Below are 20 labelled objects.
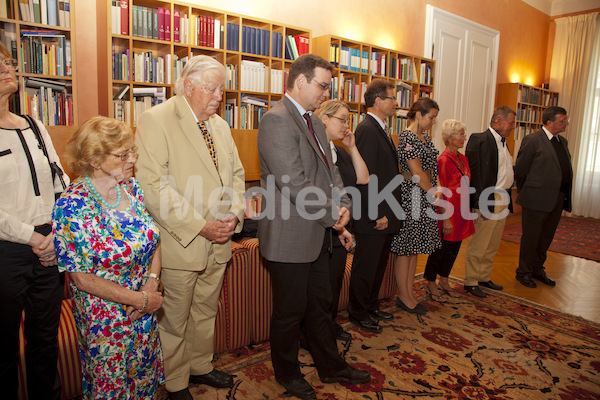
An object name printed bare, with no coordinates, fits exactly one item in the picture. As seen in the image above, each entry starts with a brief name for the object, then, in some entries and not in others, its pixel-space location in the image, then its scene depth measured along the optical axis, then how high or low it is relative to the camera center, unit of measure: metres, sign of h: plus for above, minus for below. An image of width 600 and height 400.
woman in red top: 3.39 -0.28
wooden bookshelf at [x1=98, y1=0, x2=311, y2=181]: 3.76 +0.95
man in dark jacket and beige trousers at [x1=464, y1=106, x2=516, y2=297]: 3.65 -0.24
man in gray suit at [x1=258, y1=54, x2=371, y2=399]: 1.91 -0.31
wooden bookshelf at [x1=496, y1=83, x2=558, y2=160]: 8.19 +1.19
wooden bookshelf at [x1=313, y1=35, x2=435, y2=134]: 5.30 +1.21
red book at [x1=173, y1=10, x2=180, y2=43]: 3.97 +1.18
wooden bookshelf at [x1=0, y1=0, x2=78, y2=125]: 3.12 +0.65
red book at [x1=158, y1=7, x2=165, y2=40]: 3.89 +1.18
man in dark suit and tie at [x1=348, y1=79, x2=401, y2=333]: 2.79 -0.39
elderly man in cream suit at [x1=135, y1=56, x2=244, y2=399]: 1.87 -0.22
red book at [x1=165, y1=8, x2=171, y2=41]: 3.94 +1.18
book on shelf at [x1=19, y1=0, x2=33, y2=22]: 3.12 +1.00
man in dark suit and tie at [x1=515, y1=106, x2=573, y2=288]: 4.04 -0.27
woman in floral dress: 1.47 -0.41
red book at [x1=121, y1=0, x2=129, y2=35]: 3.66 +1.16
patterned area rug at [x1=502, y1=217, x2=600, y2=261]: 5.61 -1.19
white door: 6.90 +1.67
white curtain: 8.34 +1.28
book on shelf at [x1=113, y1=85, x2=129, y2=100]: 3.77 +0.48
